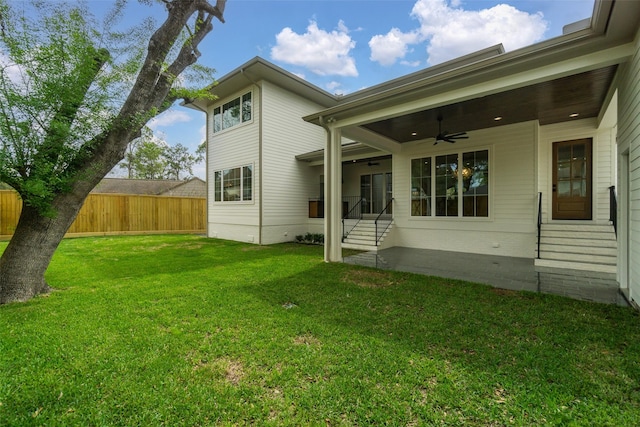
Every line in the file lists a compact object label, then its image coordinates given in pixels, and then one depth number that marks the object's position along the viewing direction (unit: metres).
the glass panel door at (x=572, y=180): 7.05
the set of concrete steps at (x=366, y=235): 8.52
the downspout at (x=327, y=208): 6.57
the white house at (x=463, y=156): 3.83
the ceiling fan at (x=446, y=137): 6.92
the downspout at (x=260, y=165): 9.48
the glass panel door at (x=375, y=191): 11.04
